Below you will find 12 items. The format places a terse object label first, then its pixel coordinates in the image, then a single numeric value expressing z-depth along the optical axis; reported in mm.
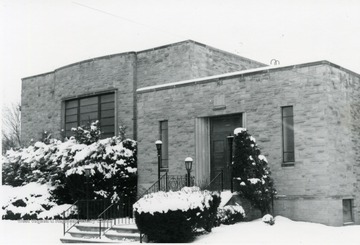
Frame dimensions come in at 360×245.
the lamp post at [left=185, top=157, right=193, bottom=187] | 18250
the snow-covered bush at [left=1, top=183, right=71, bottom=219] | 23984
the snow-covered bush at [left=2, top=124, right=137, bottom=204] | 23297
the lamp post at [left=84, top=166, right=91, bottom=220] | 20788
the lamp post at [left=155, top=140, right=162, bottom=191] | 19975
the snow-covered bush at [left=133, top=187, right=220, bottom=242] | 15281
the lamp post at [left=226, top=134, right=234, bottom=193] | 18719
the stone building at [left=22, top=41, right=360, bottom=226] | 18328
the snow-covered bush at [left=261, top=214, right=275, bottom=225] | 17297
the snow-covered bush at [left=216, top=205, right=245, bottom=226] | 17688
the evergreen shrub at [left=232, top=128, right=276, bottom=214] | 18000
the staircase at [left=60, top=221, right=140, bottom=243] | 16767
